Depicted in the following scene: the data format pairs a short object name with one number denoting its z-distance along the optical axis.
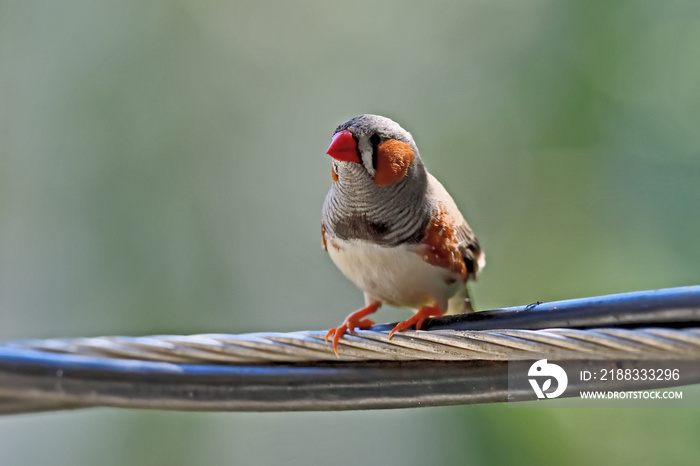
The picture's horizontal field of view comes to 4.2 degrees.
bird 2.42
